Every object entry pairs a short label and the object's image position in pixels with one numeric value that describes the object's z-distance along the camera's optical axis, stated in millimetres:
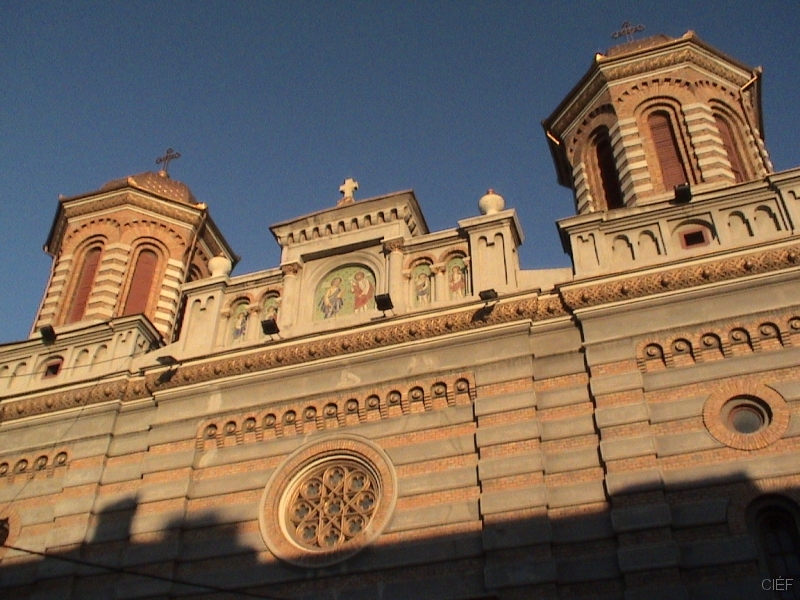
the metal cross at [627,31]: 20300
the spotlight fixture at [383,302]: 14648
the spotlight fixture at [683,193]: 14227
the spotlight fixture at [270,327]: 15086
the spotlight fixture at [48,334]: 17031
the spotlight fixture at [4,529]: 14438
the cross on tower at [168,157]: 23281
